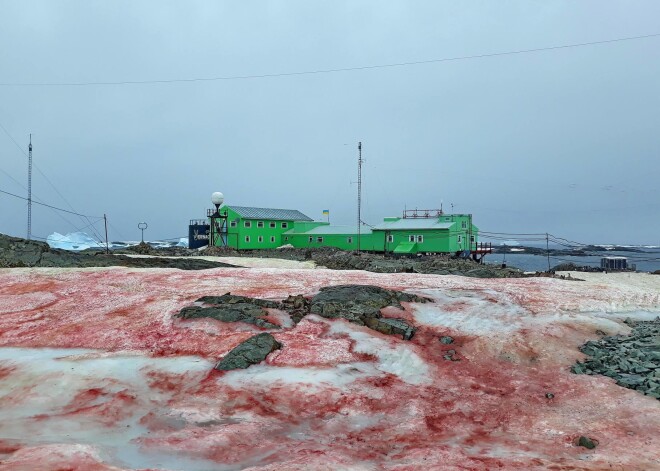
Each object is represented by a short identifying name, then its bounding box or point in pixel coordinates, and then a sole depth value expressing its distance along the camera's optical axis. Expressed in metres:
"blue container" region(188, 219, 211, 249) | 83.94
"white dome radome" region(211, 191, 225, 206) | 72.96
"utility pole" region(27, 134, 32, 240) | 50.00
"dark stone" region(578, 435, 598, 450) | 8.73
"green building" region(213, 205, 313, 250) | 73.31
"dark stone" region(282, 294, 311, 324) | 16.95
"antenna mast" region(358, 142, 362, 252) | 61.92
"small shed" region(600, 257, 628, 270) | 59.01
